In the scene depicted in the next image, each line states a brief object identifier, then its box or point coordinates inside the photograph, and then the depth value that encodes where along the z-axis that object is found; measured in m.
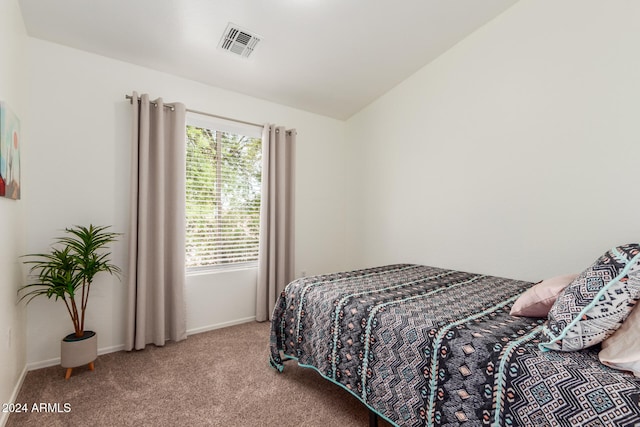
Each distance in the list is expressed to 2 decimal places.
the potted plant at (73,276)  2.07
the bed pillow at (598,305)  0.98
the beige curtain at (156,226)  2.52
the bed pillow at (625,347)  0.89
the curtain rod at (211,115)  2.56
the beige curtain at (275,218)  3.26
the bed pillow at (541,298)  1.31
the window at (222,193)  2.99
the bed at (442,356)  0.91
